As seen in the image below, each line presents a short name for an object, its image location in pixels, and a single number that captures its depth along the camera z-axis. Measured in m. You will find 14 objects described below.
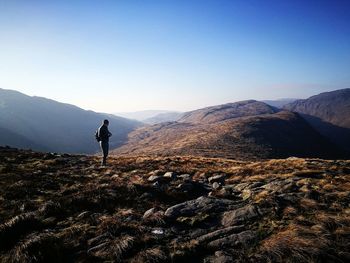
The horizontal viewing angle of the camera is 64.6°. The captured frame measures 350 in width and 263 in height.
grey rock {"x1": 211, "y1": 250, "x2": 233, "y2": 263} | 5.29
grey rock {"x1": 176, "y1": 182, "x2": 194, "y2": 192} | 10.19
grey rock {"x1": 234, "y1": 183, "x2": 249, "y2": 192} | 10.22
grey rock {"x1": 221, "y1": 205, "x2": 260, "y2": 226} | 7.10
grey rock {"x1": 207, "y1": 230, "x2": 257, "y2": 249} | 5.89
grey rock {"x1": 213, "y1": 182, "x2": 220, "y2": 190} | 10.93
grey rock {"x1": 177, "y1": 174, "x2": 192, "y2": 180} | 12.25
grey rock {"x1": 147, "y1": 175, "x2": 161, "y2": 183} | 11.85
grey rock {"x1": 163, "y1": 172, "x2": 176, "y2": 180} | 12.37
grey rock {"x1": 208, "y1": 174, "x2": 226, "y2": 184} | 11.96
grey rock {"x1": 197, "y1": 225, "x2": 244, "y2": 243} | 6.23
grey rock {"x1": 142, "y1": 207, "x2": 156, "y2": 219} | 7.76
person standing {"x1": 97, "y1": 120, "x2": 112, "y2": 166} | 18.19
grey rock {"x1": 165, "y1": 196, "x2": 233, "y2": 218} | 7.86
